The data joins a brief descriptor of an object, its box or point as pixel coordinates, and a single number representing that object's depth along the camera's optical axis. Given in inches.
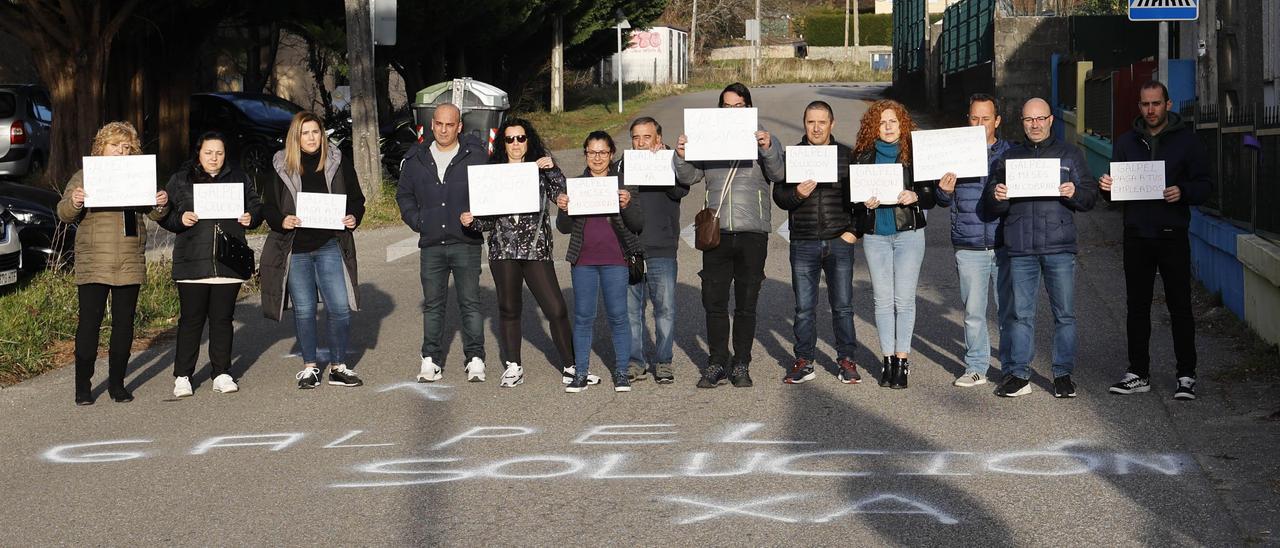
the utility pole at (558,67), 1536.7
